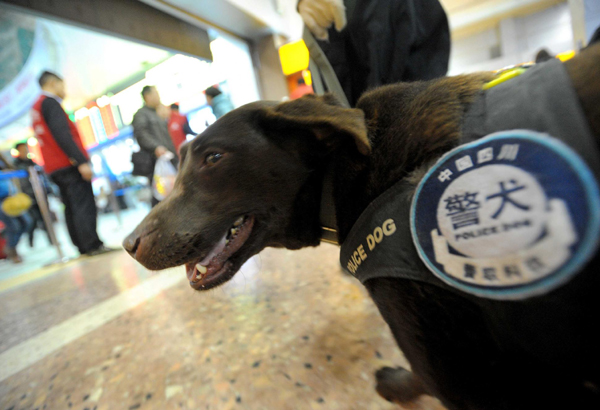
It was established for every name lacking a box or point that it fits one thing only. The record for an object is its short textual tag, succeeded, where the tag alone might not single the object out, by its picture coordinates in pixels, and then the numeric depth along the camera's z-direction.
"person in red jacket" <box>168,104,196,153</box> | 4.36
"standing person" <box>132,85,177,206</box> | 3.52
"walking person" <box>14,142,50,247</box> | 4.71
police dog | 0.46
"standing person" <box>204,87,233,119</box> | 4.32
